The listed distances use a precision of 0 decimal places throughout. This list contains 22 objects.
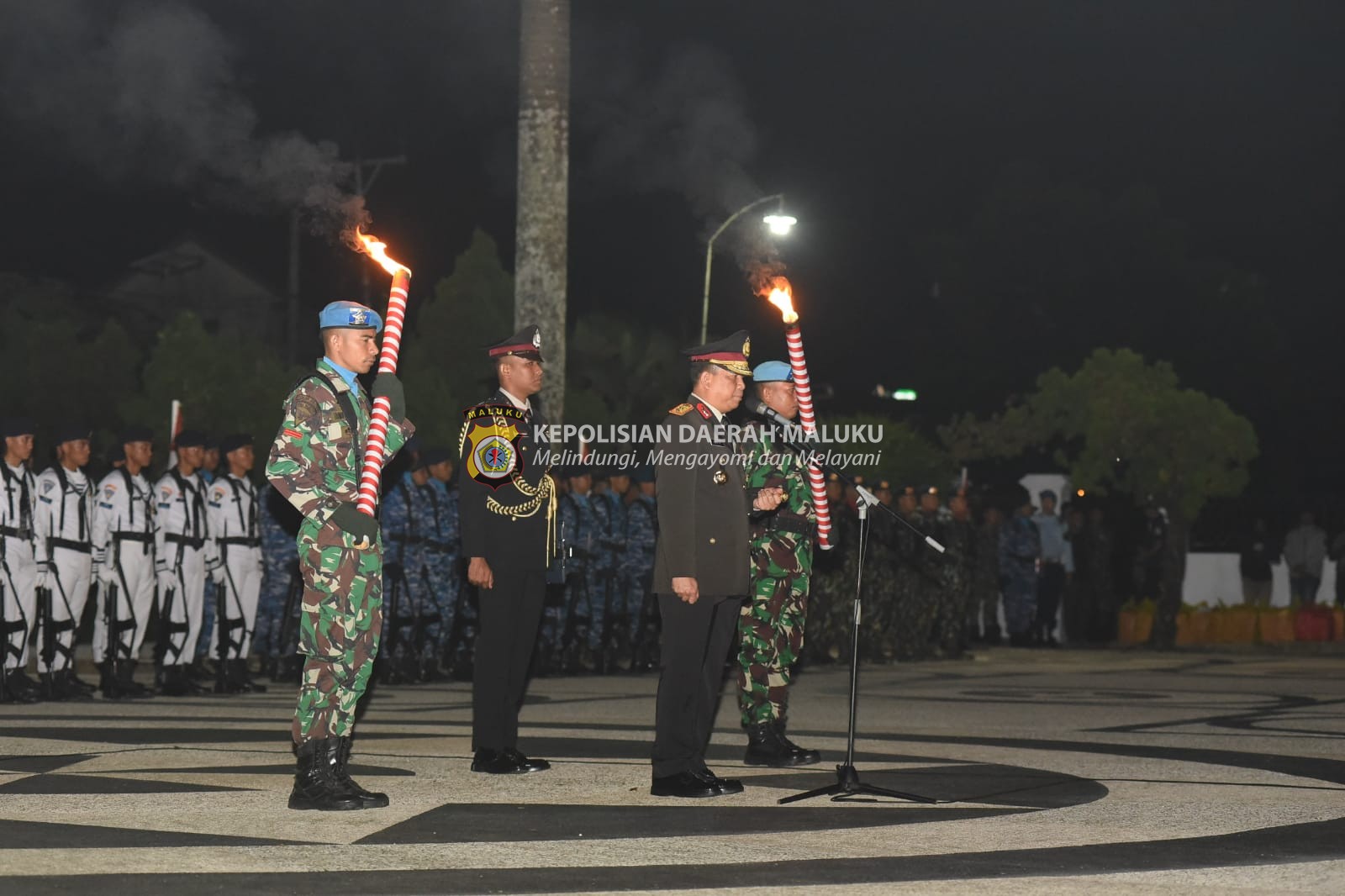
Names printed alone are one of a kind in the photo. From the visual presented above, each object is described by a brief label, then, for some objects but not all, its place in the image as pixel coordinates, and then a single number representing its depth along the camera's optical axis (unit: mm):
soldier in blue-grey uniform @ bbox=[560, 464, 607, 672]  19000
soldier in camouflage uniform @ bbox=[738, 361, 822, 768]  10203
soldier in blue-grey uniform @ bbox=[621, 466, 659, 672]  19719
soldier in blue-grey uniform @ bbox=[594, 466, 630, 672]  19375
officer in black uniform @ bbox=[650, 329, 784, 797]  8781
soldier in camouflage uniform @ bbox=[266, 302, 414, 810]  7988
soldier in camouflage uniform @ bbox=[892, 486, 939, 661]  21375
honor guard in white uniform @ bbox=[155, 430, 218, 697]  15227
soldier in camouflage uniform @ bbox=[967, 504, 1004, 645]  25109
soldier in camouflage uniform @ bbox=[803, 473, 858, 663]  19875
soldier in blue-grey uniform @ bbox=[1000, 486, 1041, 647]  26203
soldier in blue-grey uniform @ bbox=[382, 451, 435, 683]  17141
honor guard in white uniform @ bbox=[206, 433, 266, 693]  15688
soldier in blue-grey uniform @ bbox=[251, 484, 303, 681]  16594
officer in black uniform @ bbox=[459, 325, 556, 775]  9805
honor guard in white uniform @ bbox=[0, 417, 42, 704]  13984
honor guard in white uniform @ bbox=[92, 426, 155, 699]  14812
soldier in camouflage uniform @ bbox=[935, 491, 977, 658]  21984
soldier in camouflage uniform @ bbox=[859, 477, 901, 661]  20750
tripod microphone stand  8445
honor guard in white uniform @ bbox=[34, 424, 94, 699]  14336
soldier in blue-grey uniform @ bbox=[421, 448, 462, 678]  17391
